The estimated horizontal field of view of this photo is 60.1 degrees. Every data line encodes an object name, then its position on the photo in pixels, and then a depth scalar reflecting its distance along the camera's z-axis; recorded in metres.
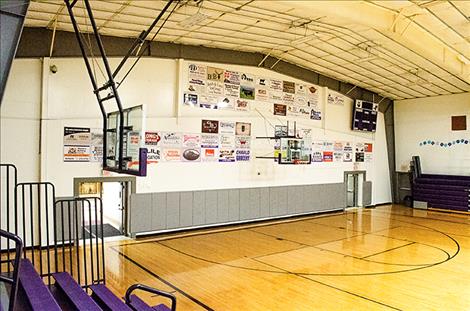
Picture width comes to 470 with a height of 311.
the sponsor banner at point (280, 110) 11.03
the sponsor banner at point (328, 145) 12.29
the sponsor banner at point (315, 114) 11.94
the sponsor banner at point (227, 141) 9.93
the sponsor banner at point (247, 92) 10.26
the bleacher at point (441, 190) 12.63
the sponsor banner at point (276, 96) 10.91
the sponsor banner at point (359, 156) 13.35
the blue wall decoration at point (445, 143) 12.92
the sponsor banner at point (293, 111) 11.34
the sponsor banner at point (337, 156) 12.61
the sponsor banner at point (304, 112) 11.64
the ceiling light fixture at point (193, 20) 6.10
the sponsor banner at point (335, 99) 12.44
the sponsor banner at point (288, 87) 11.18
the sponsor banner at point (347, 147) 12.91
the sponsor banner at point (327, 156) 12.27
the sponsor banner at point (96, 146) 8.04
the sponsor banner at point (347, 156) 12.93
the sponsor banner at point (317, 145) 11.98
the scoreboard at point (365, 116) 13.06
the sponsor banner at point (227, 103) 9.88
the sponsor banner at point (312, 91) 11.83
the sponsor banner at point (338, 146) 12.62
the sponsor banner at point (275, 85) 10.88
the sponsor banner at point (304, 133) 11.59
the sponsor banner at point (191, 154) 9.25
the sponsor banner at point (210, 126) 9.55
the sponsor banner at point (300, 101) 11.49
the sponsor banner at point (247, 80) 10.24
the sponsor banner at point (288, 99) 11.20
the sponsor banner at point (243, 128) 10.21
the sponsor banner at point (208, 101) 9.50
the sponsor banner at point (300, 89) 11.51
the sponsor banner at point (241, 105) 10.20
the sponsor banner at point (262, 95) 10.60
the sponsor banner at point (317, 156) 11.97
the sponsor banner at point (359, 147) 13.28
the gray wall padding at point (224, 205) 8.71
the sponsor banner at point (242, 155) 10.24
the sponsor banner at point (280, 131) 11.05
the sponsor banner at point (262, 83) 10.59
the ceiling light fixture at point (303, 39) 8.65
